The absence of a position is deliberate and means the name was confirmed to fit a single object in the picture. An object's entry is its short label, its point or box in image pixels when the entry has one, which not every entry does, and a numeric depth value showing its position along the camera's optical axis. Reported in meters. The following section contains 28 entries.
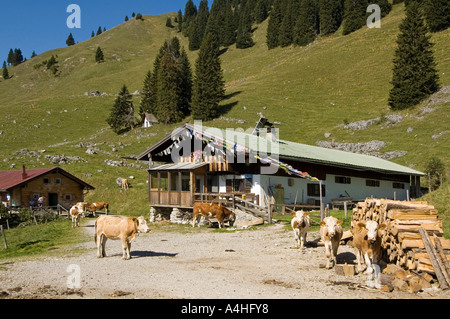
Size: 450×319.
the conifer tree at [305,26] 118.88
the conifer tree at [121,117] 82.75
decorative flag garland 26.17
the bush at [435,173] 39.69
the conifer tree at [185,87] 88.50
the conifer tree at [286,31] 124.50
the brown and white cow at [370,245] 11.23
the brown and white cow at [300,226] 15.94
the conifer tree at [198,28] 164.00
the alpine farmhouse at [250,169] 29.16
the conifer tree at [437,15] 87.69
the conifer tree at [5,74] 168.25
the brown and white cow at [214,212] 25.20
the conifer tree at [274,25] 128.73
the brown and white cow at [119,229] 14.88
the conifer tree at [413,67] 65.56
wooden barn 38.41
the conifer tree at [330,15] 120.27
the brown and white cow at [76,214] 29.83
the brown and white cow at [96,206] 35.75
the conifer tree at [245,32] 144.50
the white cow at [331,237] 12.52
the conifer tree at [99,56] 161.88
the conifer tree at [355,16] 112.88
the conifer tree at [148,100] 90.49
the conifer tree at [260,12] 168.75
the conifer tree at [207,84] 80.38
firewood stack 10.68
